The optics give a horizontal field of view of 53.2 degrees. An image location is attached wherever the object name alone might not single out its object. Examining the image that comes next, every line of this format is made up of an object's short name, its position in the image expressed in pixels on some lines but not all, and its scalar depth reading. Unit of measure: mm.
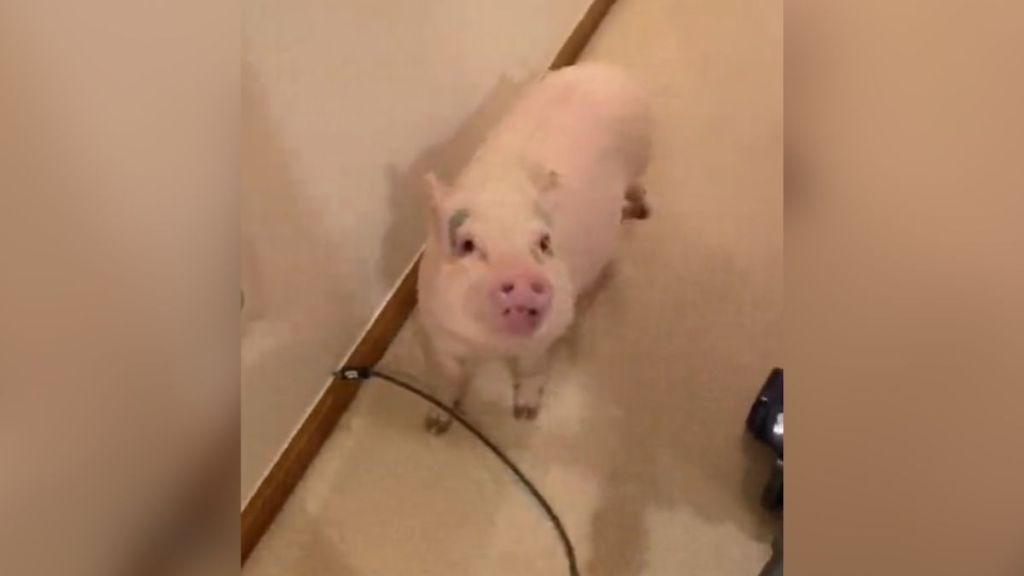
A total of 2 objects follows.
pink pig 1164
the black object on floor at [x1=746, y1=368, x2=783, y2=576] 1271
